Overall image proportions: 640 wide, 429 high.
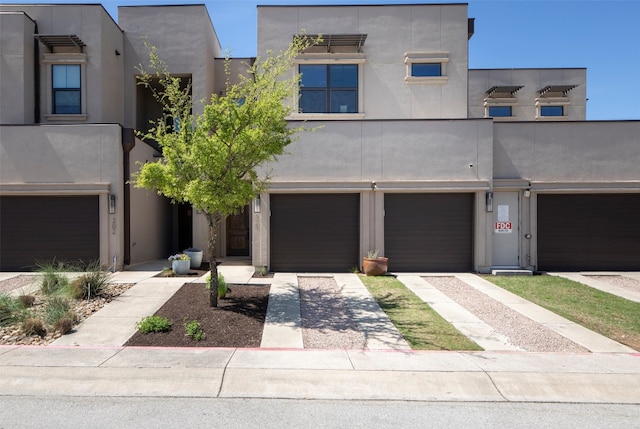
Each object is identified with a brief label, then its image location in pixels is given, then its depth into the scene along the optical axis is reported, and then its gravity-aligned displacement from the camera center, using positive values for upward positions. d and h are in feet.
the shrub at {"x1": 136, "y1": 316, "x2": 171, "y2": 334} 21.08 -7.33
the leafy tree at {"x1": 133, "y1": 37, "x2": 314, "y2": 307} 23.26 +4.48
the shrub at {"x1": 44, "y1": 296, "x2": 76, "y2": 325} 21.80 -6.84
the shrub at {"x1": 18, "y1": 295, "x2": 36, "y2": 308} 24.56 -6.78
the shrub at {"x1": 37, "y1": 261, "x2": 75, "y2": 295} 27.84 -6.13
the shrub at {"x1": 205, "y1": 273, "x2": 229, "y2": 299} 27.68 -6.48
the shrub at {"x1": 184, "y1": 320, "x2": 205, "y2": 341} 20.31 -7.55
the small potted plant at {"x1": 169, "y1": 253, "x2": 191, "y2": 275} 37.24 -6.12
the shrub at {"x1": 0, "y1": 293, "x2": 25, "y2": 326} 21.94 -6.86
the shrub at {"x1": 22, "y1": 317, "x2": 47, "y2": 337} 20.35 -7.19
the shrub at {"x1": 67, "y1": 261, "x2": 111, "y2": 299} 27.14 -6.30
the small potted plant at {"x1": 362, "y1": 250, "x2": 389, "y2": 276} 37.83 -6.31
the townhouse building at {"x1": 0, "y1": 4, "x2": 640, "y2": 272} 38.93 +2.13
